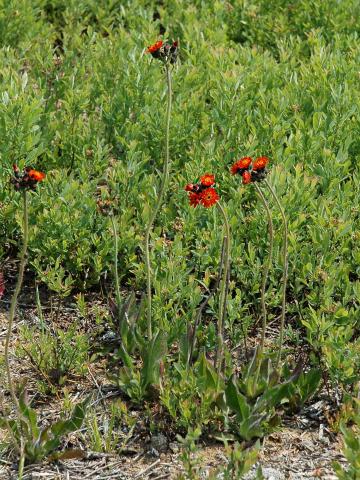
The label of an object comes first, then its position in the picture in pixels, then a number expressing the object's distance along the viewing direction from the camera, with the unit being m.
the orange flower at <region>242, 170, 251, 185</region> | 3.55
